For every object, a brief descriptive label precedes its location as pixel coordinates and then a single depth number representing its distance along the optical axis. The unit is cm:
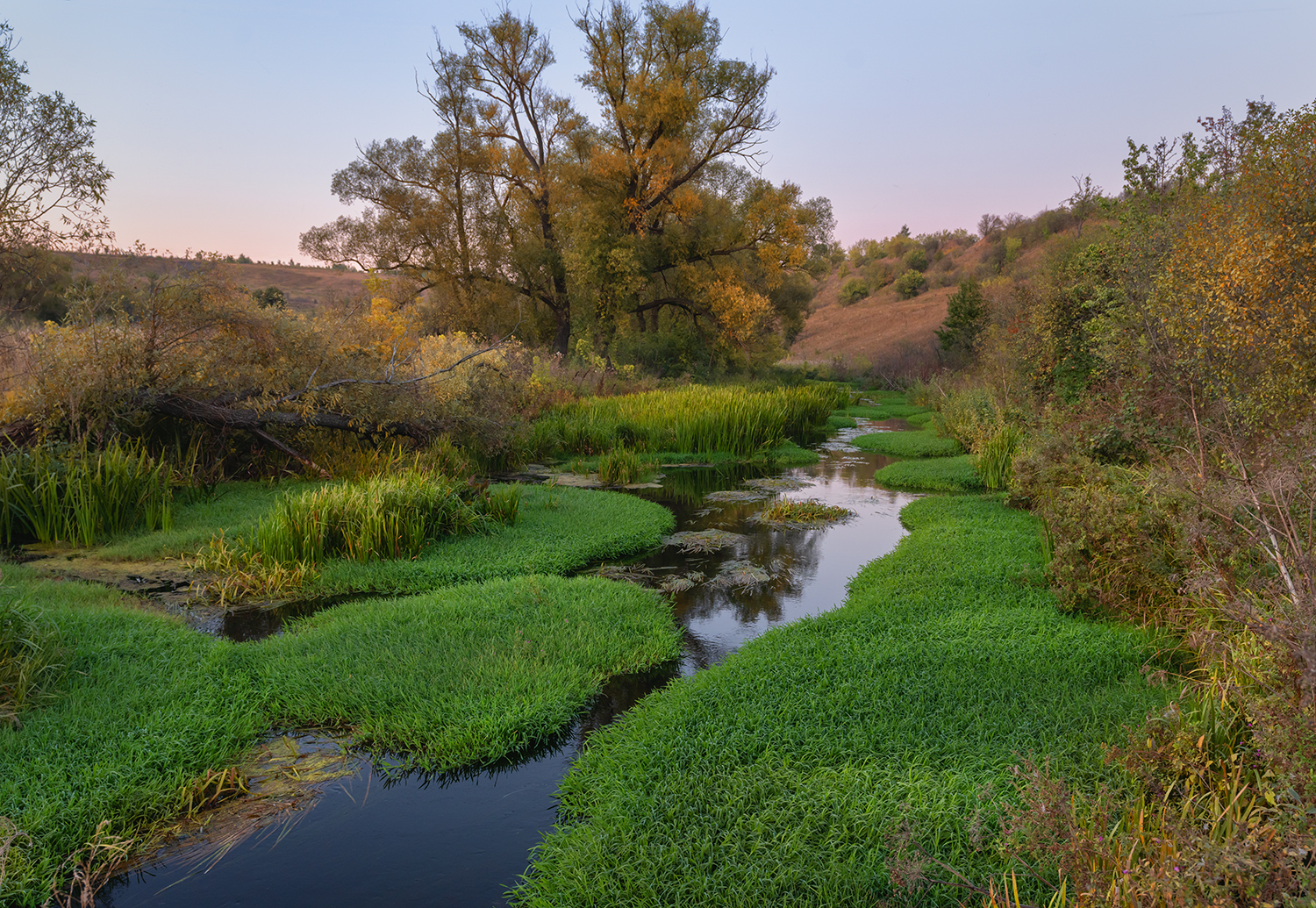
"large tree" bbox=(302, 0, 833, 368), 2436
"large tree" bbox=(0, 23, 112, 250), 1082
